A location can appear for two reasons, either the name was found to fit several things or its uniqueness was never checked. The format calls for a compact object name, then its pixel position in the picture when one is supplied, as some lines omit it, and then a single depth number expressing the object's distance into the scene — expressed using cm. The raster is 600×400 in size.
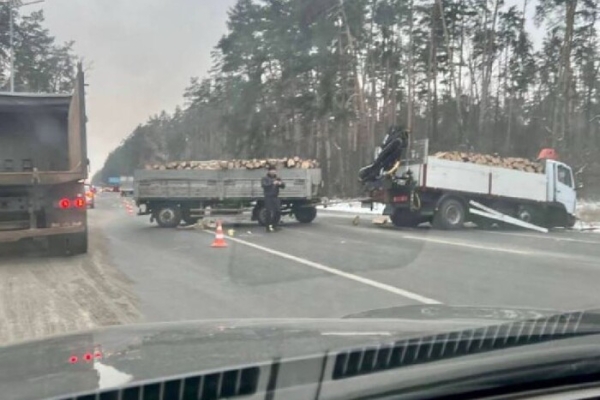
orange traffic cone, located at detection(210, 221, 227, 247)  1736
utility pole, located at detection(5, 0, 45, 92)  3300
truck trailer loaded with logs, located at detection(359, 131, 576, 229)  2414
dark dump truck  1436
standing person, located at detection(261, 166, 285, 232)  2325
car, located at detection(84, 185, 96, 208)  4052
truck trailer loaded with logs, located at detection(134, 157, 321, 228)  2441
